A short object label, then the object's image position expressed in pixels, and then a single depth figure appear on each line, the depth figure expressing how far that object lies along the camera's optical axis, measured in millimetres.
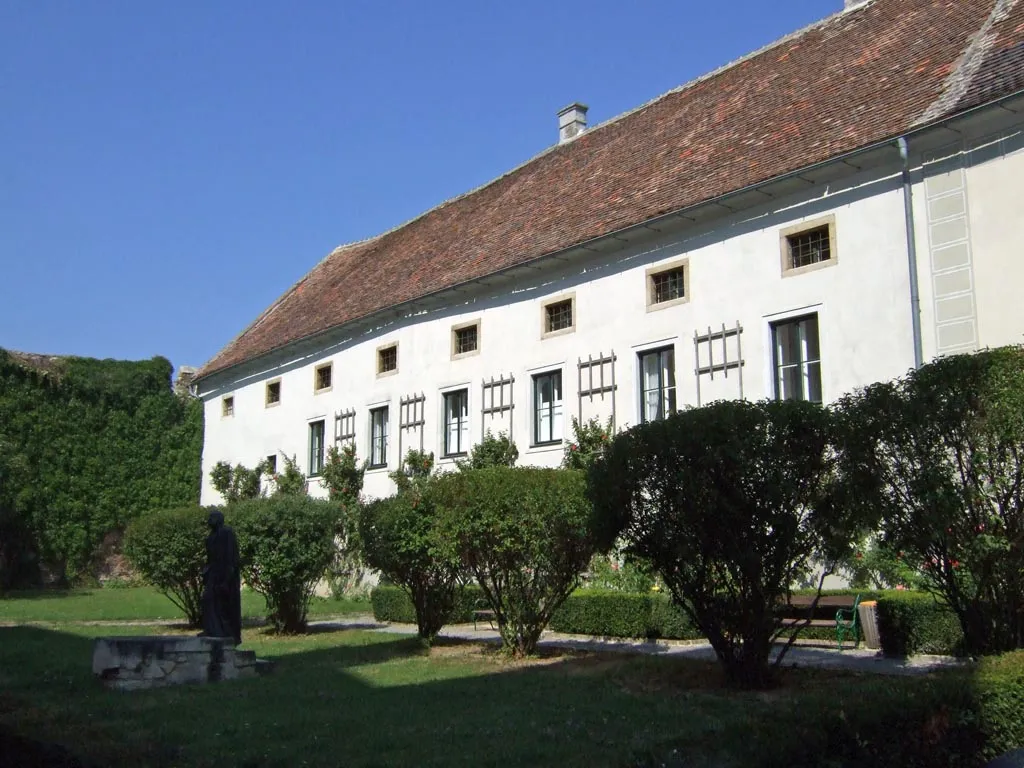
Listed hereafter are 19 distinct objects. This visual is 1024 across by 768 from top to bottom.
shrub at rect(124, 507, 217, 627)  16750
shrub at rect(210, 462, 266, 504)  29734
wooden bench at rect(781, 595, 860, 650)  12815
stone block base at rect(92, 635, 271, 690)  10555
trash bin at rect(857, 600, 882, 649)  12484
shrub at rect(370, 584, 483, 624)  18078
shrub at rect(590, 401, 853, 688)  9109
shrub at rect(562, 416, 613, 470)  18969
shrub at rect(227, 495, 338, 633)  15633
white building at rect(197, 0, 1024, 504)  14953
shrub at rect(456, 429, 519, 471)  21219
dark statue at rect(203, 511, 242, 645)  12141
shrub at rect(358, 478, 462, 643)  13414
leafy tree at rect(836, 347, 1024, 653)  8617
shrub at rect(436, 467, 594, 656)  11891
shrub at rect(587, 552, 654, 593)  16344
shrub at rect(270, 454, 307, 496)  27328
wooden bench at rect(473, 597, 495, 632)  17578
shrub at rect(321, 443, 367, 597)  25156
